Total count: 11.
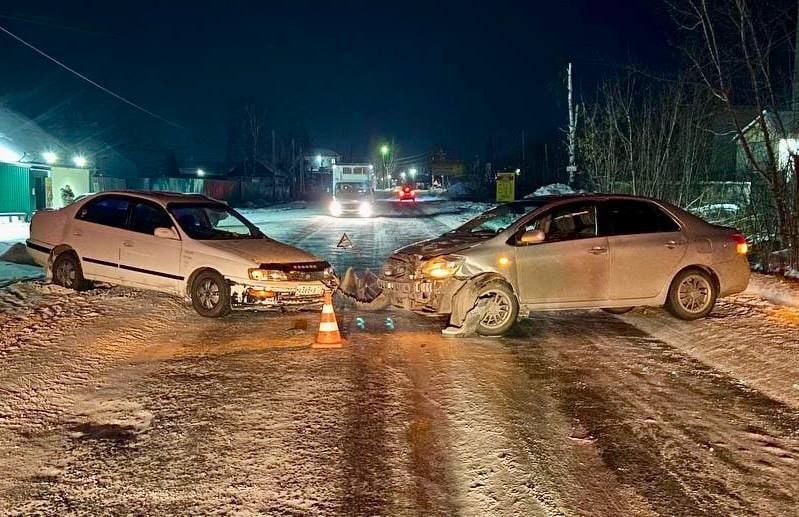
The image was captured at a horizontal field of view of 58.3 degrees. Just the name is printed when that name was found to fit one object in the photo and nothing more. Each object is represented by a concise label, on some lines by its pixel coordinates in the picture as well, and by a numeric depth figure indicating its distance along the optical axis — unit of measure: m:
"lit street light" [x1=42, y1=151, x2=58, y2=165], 31.07
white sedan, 9.27
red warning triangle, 17.70
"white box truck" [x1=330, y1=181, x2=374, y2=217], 42.50
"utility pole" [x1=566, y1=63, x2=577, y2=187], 29.23
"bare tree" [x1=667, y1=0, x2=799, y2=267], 12.27
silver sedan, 8.36
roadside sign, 39.22
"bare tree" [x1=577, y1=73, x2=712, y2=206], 19.94
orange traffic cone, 7.84
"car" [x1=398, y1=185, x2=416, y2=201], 53.91
